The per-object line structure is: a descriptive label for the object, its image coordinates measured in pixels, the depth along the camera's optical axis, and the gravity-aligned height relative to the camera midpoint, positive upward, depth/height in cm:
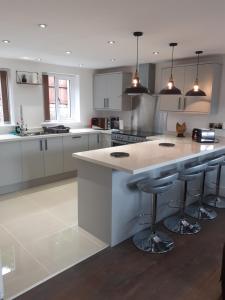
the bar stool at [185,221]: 292 -147
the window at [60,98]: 522 +22
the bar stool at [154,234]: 248 -146
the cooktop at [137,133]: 474 -50
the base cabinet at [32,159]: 424 -93
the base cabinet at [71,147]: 480 -80
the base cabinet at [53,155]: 452 -91
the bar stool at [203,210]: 329 -148
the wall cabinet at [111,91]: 514 +38
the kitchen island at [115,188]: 255 -89
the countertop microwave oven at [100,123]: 567 -36
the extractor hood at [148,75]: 477 +65
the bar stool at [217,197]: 344 -146
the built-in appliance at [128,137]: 458 -57
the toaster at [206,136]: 372 -42
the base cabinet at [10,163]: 398 -94
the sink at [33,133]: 443 -48
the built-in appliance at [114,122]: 562 -33
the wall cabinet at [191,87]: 386 +36
